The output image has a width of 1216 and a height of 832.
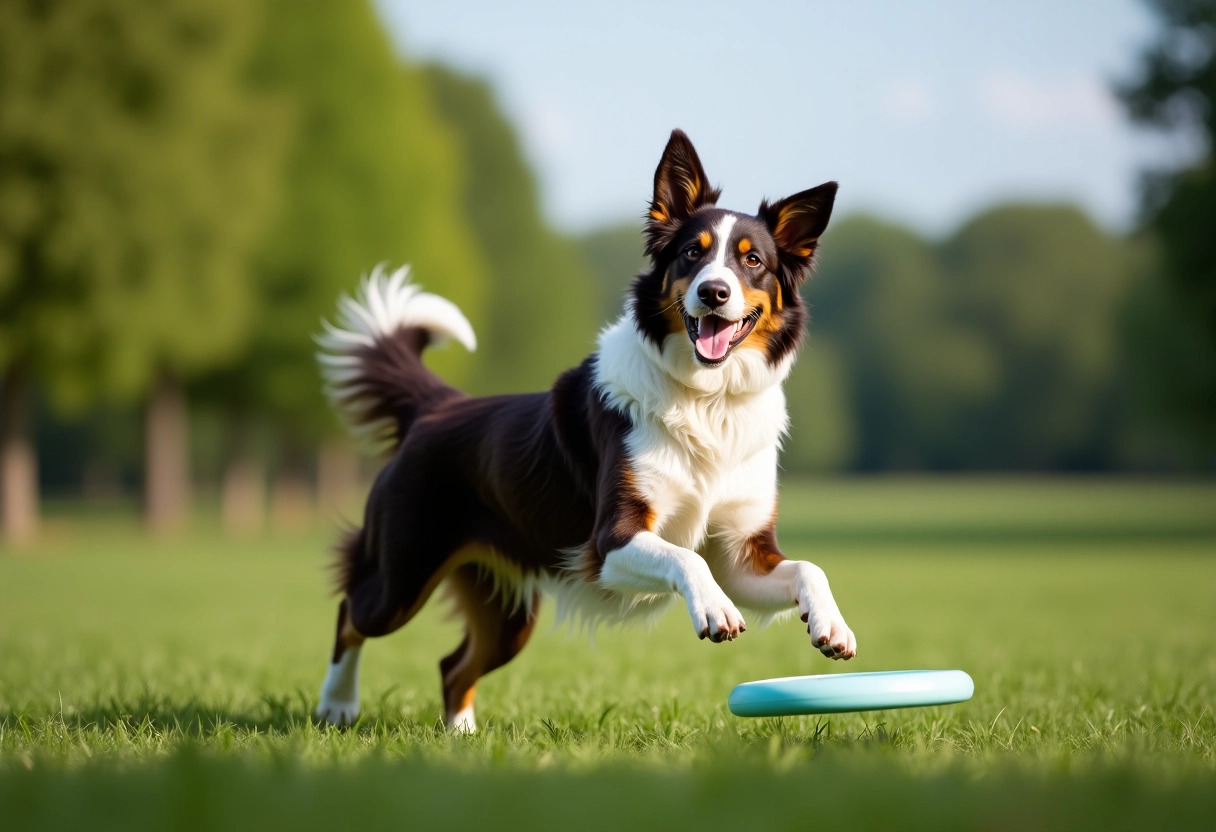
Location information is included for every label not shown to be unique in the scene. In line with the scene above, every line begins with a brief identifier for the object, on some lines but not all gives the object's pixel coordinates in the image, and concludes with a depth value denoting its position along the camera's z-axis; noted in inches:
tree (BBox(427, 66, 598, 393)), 1577.3
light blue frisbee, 159.0
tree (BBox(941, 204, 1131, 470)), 2608.3
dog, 183.9
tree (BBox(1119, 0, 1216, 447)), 914.1
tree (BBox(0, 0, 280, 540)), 787.4
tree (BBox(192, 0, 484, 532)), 1069.8
